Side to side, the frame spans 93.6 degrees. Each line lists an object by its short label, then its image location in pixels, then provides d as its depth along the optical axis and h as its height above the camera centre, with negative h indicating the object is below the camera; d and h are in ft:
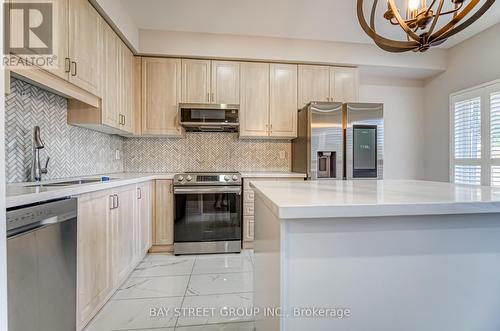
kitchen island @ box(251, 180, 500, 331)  2.67 -1.18
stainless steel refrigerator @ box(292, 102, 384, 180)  9.43 +0.96
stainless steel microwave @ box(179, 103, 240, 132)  9.64 +2.01
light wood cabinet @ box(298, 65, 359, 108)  10.63 +3.66
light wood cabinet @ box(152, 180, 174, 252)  9.18 -2.03
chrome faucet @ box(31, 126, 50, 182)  5.45 +0.11
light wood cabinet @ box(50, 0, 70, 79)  5.11 +2.80
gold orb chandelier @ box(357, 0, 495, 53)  4.36 +2.77
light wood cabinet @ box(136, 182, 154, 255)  7.85 -1.87
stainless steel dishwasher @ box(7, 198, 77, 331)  3.07 -1.55
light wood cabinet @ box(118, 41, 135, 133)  8.59 +2.81
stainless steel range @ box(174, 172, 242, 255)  9.03 -1.93
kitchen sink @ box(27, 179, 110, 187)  4.81 -0.45
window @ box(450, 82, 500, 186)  9.05 +1.20
